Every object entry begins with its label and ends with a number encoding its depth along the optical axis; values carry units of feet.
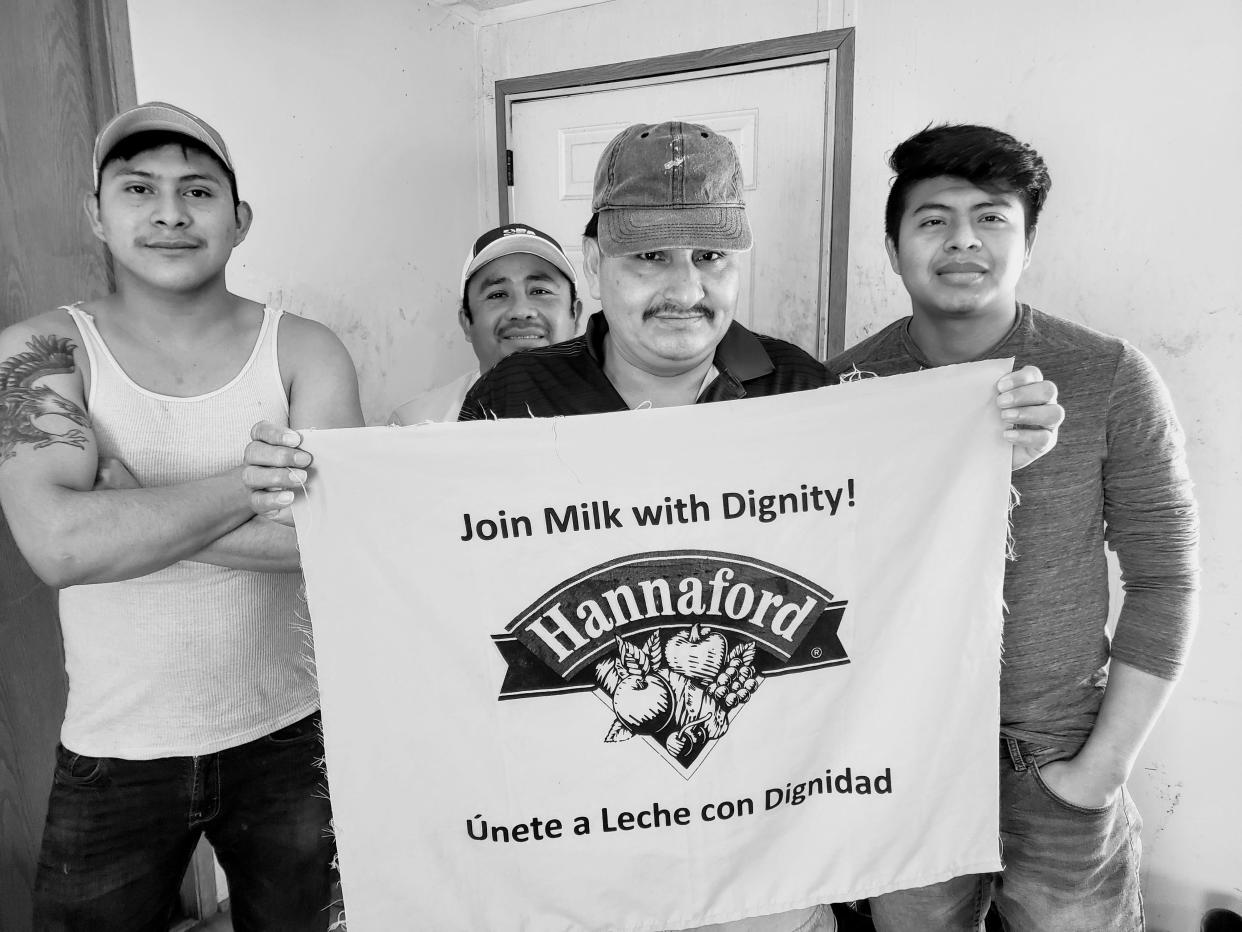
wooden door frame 7.86
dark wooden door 5.61
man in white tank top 4.06
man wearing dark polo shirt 4.03
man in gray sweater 4.46
